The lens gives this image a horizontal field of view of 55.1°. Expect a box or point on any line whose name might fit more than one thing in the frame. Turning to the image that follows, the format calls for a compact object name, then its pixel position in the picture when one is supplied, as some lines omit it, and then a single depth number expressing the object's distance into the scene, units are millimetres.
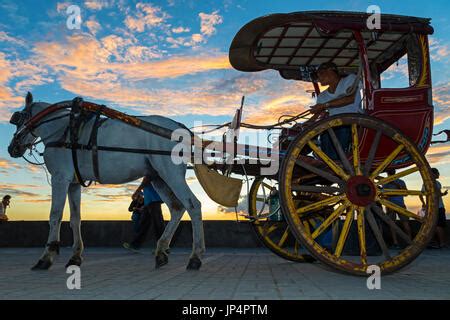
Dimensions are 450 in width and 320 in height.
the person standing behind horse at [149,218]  9609
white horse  5688
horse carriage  4332
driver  4766
